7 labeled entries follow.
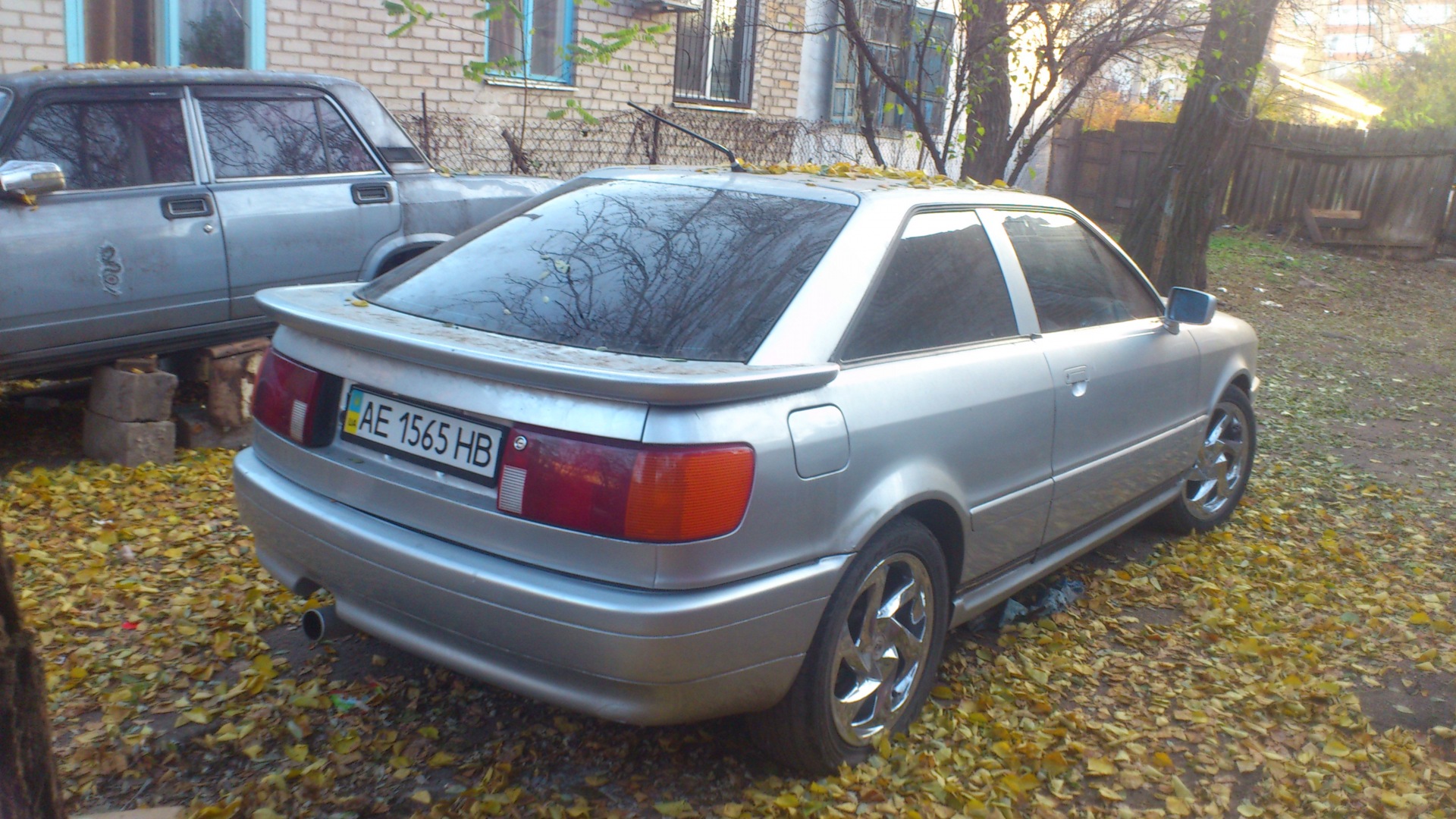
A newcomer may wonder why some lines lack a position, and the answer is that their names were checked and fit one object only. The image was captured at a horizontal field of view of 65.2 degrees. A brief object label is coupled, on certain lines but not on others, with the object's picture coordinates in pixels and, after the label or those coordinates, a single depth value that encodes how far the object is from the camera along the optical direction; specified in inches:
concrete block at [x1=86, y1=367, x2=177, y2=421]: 205.9
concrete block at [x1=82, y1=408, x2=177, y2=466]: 207.2
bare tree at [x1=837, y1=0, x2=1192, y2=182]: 296.0
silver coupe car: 99.7
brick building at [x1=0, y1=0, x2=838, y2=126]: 345.1
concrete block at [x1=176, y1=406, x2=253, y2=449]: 219.5
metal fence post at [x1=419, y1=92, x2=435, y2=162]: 393.0
